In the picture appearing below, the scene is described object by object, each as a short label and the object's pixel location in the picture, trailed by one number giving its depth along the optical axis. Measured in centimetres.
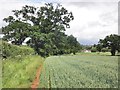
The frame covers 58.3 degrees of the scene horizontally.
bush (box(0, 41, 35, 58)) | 963
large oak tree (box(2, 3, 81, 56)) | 2376
